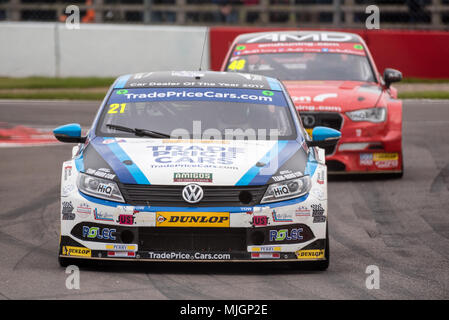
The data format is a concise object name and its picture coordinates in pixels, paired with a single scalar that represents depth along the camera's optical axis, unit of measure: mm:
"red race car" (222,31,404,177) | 23437
